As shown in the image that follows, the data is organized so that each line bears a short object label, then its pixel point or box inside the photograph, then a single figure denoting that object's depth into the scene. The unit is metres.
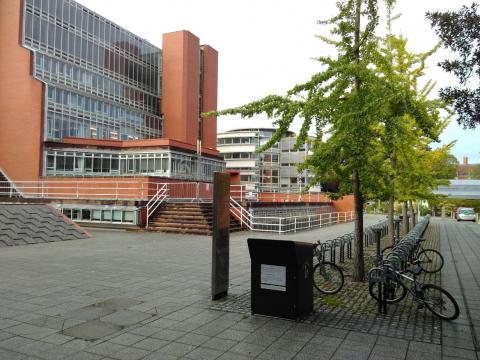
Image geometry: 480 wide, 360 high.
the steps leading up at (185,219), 19.92
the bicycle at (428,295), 6.24
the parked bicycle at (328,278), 7.96
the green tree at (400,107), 8.17
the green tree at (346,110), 8.20
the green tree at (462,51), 6.46
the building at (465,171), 91.84
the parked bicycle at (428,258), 10.61
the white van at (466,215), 46.84
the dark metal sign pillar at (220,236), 7.29
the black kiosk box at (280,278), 6.16
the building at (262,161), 90.56
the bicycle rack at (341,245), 10.09
